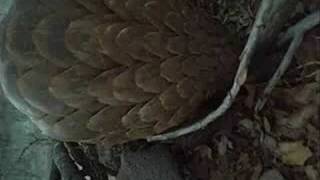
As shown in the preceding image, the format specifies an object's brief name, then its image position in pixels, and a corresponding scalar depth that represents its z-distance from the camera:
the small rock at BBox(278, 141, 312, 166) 0.59
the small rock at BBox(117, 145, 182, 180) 0.65
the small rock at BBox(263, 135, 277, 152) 0.60
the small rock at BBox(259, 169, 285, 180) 0.59
